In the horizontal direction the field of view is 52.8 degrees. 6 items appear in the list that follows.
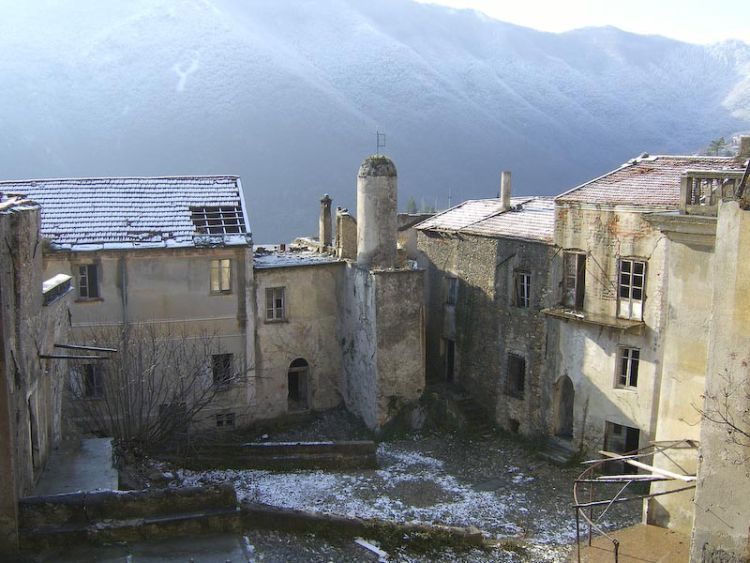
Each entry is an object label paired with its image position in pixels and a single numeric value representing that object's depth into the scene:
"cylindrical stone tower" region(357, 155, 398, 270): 27.45
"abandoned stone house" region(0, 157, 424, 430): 25.66
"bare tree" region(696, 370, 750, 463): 10.17
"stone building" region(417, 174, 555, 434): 26.02
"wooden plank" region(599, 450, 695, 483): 11.19
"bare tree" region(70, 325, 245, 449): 22.62
